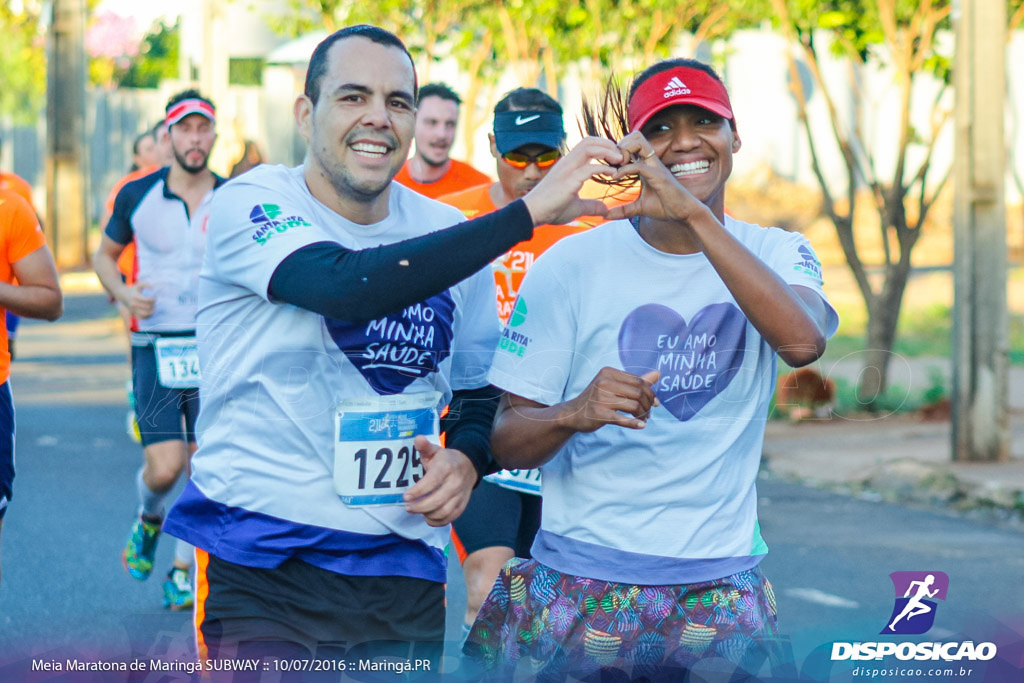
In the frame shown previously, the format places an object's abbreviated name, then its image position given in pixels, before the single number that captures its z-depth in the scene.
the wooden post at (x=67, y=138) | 29.16
